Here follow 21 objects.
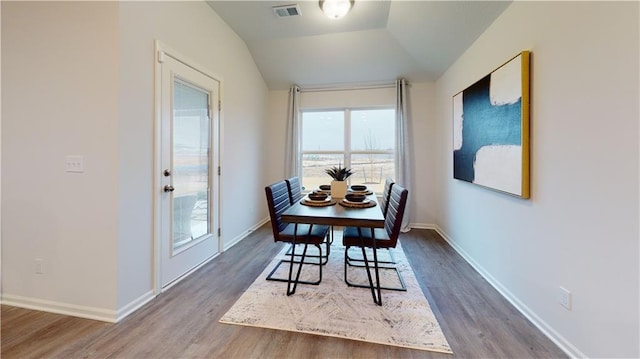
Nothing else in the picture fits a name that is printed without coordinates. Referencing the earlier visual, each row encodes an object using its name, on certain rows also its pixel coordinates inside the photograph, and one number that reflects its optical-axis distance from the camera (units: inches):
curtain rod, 171.5
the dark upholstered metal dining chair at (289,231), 91.2
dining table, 75.0
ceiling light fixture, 107.7
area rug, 67.7
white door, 91.0
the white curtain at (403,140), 164.6
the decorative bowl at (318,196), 97.7
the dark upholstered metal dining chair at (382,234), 83.2
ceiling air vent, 118.6
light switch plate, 74.6
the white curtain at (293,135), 178.7
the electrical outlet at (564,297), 61.2
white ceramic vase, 113.9
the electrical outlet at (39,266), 78.8
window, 179.5
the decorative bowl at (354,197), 96.4
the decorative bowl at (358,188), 125.2
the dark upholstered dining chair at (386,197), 107.5
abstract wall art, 75.6
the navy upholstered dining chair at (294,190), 118.8
